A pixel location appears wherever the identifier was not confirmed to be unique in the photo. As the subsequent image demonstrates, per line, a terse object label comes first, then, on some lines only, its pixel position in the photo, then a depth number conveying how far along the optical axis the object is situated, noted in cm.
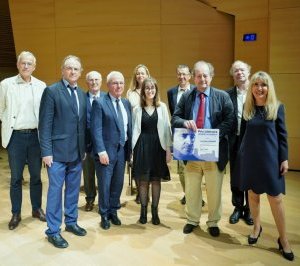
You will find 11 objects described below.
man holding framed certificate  312
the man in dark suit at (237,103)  337
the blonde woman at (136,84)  394
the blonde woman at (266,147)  277
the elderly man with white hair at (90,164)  385
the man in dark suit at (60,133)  300
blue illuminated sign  591
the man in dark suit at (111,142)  329
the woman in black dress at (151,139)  343
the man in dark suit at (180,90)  405
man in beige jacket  336
